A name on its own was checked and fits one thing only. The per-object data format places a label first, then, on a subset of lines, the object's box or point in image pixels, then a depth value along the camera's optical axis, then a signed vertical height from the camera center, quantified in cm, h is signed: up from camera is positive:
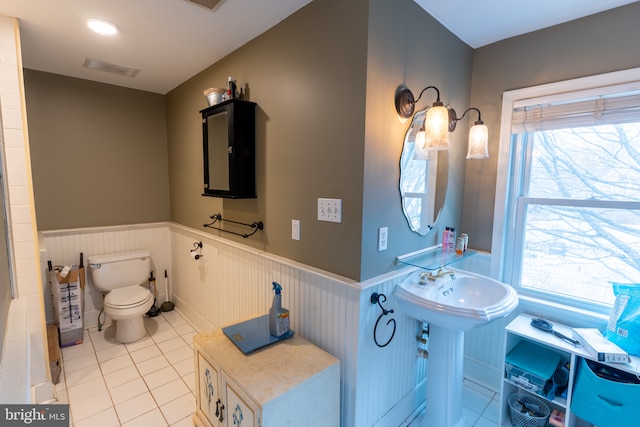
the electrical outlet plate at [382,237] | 156 -28
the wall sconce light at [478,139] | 180 +30
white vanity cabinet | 125 -91
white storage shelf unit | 154 -91
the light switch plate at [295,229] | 177 -27
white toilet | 256 -103
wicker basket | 173 -136
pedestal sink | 157 -71
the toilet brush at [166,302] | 331 -137
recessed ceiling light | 182 +99
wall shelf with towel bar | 207 -31
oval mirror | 172 +2
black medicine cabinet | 195 +25
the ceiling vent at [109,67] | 241 +98
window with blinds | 167 -5
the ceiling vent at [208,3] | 158 +98
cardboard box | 257 -109
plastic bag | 146 -67
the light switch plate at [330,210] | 154 -14
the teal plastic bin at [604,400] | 136 -103
